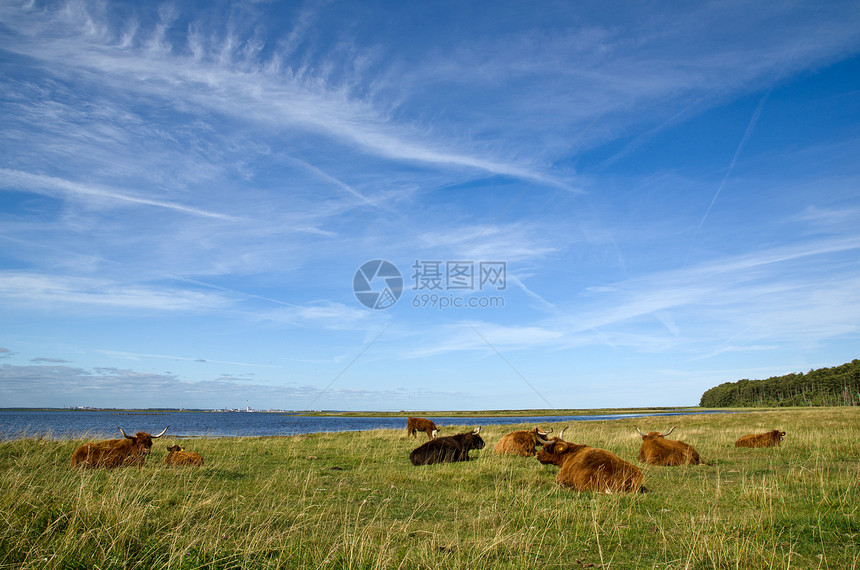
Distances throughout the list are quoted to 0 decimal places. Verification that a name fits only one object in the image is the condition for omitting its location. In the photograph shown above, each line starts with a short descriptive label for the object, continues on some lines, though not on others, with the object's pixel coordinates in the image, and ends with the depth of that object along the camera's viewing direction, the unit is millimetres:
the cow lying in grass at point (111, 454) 9625
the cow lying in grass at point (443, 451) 11847
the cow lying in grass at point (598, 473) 7246
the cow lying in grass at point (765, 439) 13547
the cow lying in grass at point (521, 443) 13258
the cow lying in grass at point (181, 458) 10258
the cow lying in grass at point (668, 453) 10586
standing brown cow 23734
